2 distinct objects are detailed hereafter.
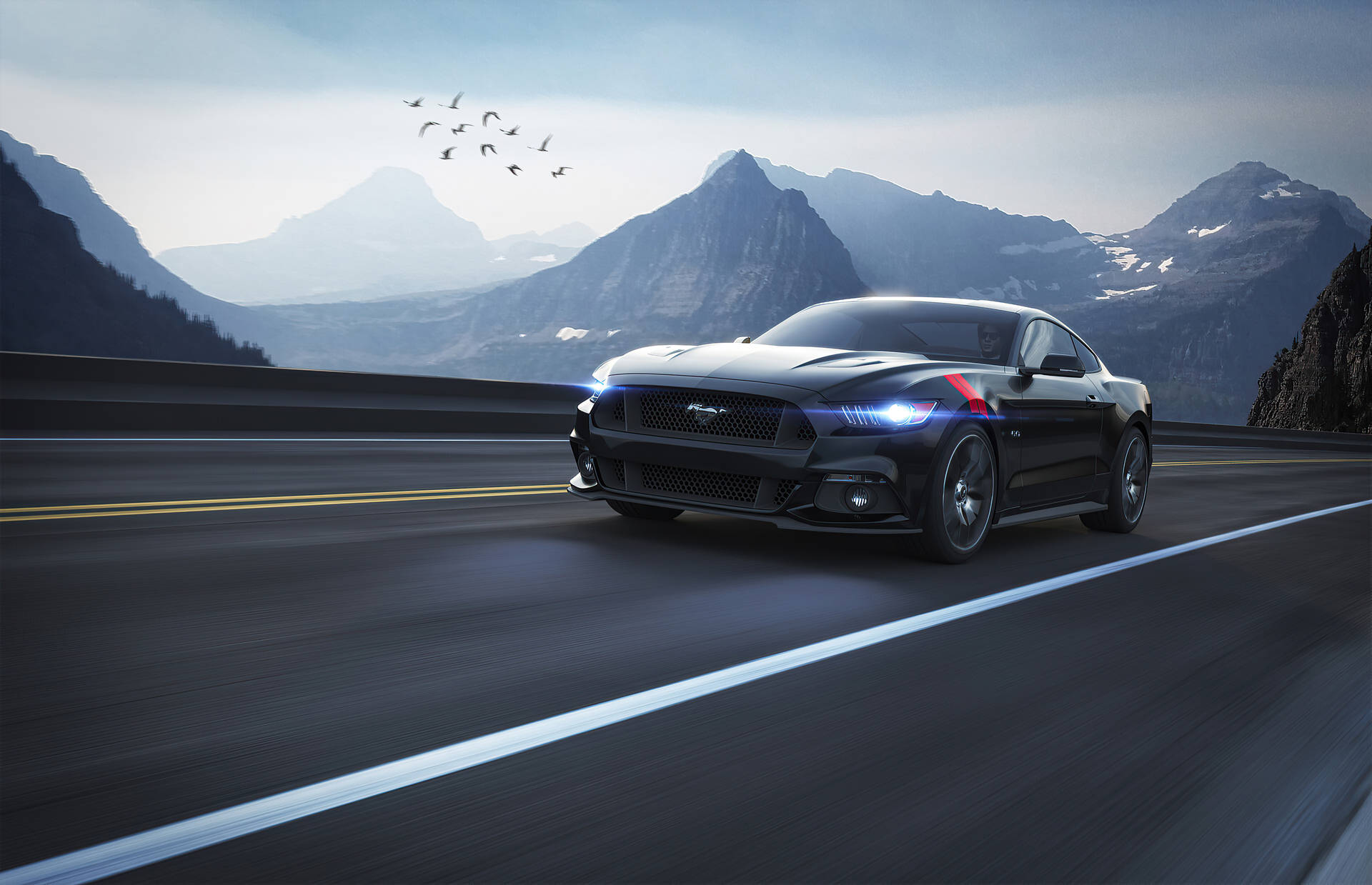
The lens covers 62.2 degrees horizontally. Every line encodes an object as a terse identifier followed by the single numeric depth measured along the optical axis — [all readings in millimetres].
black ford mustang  5699
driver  7121
